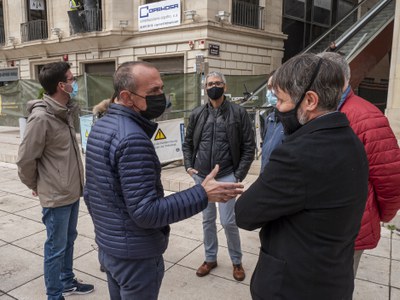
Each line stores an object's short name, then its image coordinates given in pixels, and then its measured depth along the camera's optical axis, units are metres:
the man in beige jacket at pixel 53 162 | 2.62
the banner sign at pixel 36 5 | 19.81
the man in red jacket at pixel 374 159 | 2.01
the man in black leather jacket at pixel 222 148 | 3.33
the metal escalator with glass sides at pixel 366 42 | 10.95
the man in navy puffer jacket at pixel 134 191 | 1.68
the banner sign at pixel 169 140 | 6.77
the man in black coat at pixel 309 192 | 1.33
